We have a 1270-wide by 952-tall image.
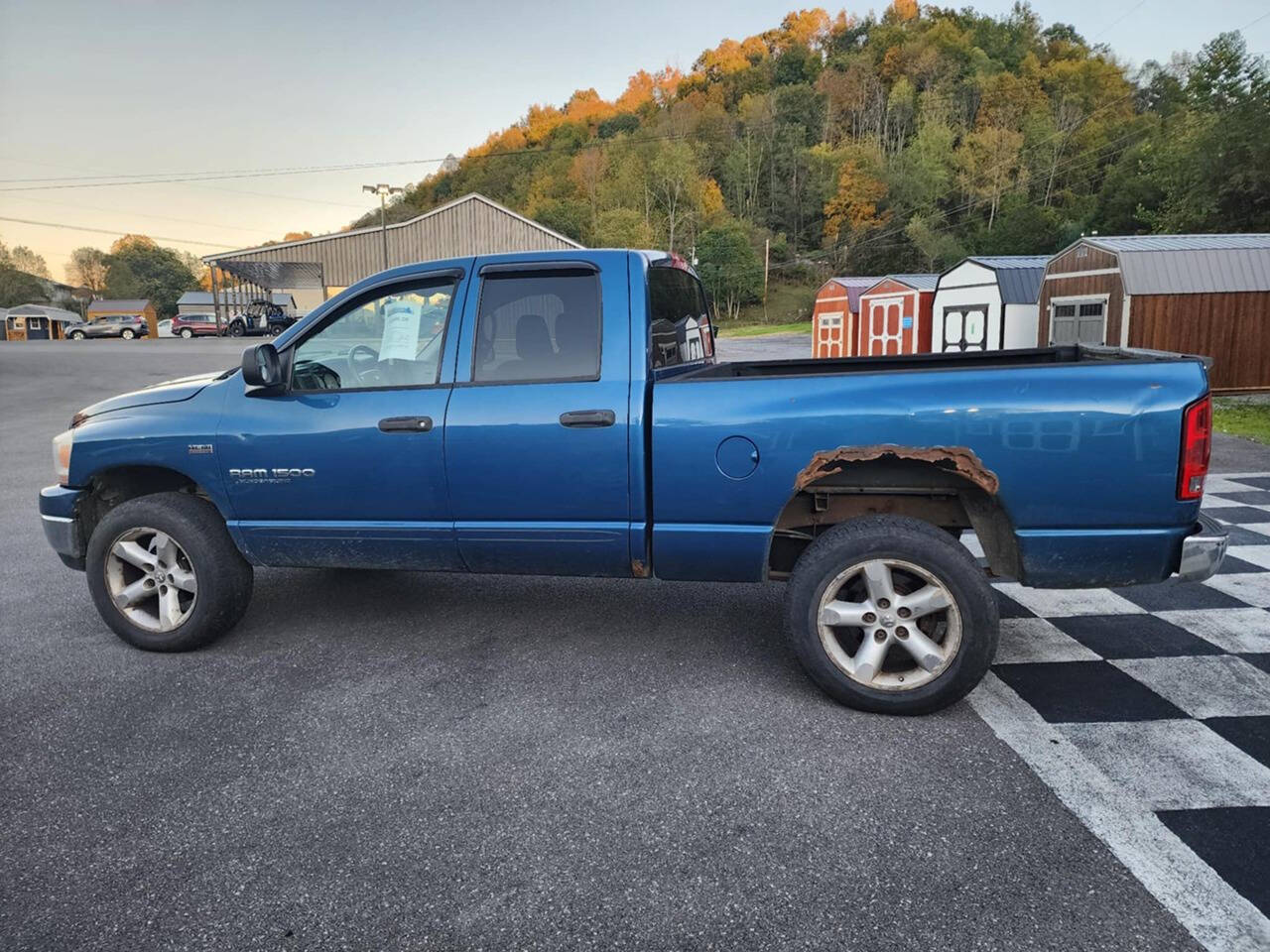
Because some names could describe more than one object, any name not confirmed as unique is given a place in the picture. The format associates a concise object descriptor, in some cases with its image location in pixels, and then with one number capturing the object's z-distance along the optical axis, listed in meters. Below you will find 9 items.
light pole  40.44
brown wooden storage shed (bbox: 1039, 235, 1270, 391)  18.19
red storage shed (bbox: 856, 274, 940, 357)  27.70
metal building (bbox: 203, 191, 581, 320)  41.31
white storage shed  23.33
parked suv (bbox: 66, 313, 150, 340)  51.62
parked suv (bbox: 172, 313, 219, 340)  52.25
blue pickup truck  3.24
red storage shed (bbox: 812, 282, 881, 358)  32.16
